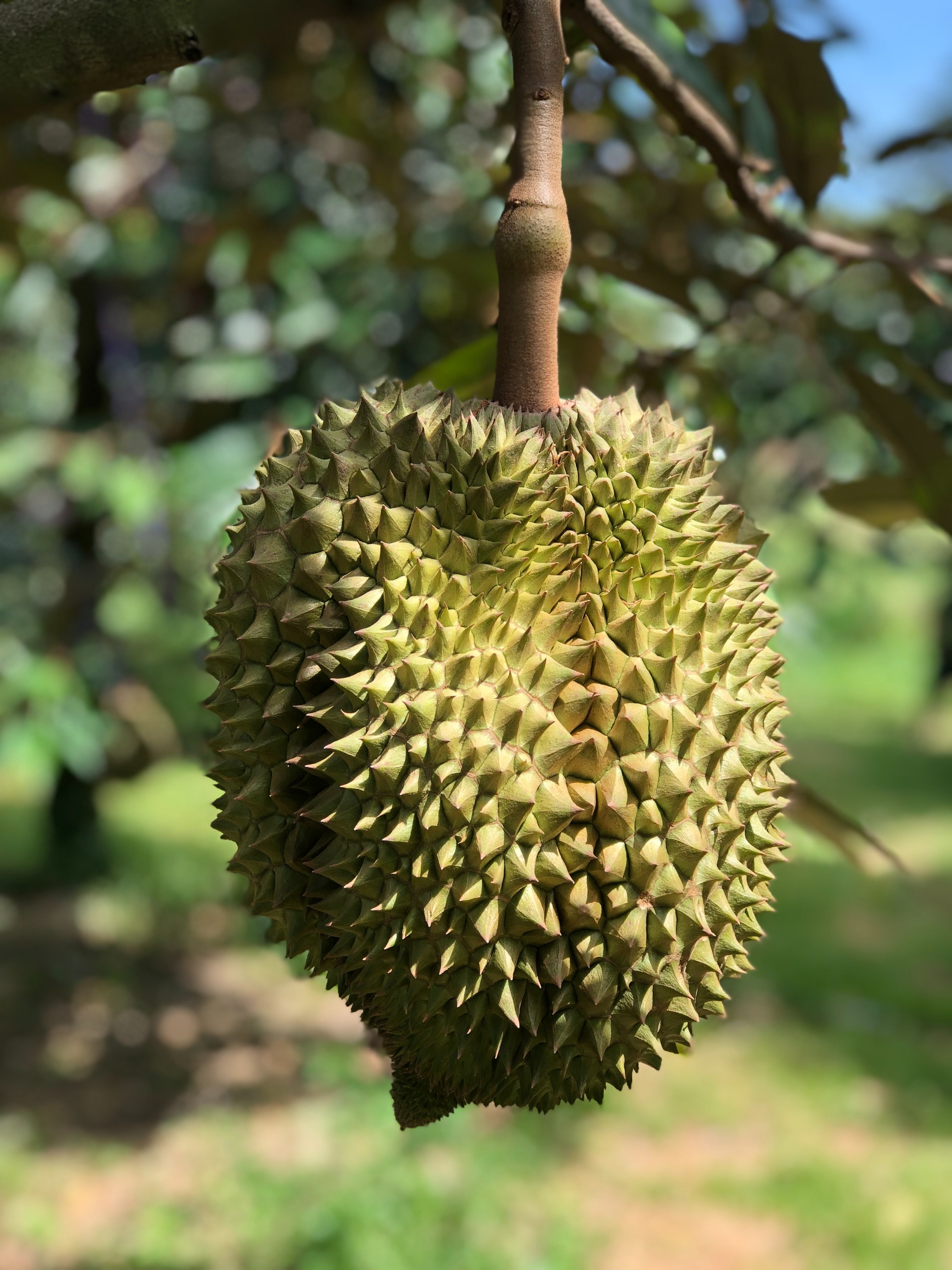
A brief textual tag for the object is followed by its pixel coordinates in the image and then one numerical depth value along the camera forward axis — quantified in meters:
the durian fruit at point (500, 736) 0.85
